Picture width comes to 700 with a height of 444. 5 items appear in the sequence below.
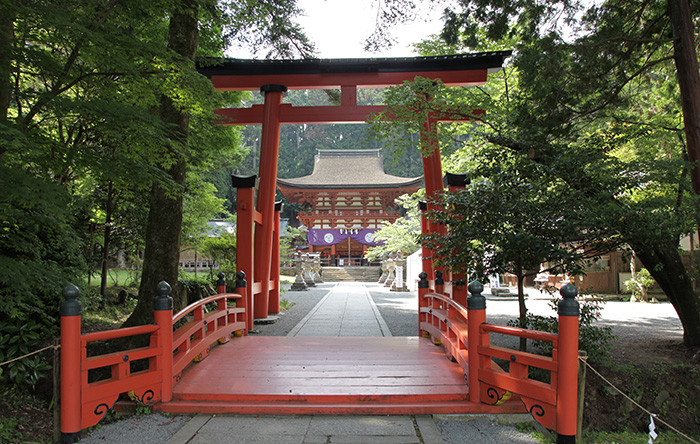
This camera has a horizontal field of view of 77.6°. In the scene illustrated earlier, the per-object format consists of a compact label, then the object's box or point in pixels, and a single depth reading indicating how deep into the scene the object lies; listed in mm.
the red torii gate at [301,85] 7891
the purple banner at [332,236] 28281
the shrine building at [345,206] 28062
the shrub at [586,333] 4383
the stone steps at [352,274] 24328
